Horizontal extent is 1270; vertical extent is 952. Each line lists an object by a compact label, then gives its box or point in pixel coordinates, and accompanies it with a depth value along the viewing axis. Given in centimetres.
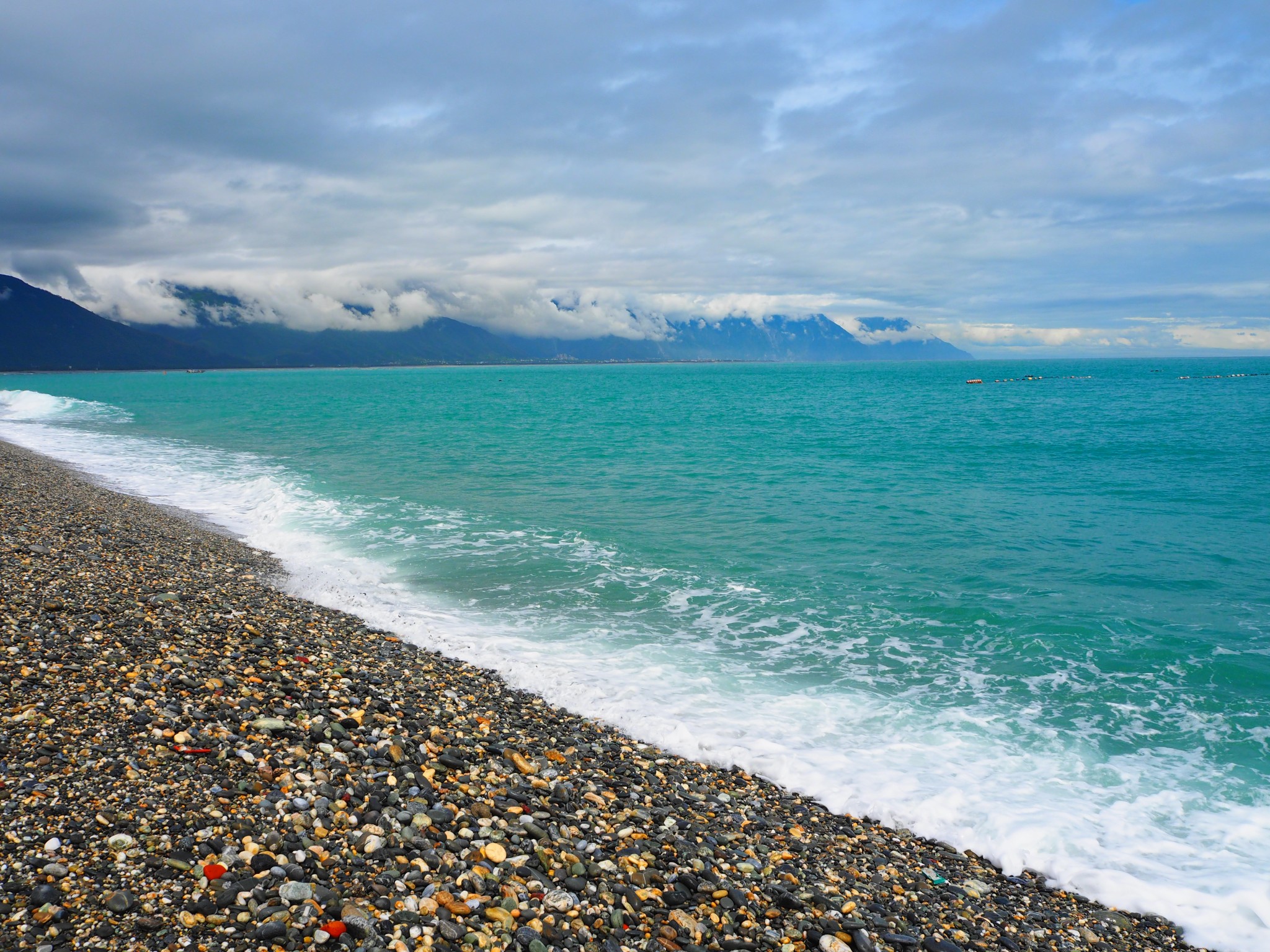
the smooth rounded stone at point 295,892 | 574
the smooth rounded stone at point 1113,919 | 745
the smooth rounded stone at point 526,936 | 577
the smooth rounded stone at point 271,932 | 537
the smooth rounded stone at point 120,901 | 539
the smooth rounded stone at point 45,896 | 531
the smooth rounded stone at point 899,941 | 648
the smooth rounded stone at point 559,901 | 620
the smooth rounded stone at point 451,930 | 565
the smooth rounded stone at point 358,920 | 552
